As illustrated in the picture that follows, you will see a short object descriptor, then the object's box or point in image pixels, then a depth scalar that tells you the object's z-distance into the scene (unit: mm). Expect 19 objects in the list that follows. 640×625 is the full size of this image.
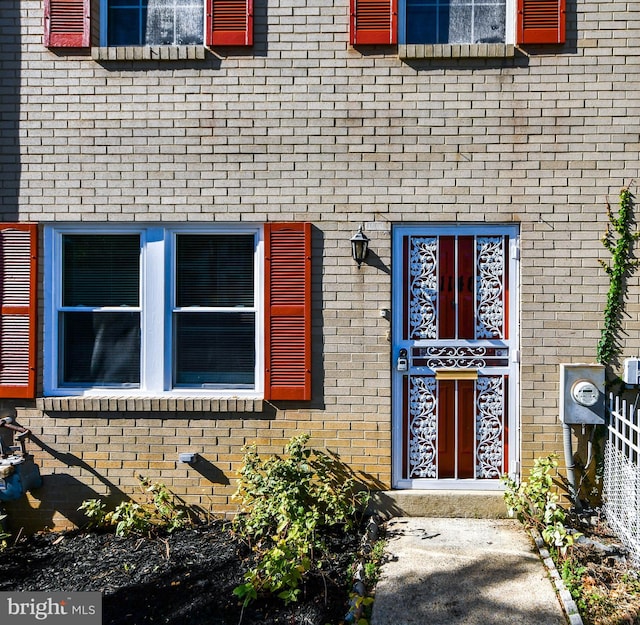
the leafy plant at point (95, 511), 4965
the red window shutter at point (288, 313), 5027
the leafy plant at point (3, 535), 4824
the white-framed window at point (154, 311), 5203
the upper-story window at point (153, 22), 5266
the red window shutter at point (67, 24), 5105
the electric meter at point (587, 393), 4715
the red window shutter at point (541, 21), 4914
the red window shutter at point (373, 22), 4988
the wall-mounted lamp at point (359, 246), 4902
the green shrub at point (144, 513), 4867
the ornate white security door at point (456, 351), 5086
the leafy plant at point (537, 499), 4422
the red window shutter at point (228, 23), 5043
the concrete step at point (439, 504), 4984
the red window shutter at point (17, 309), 5133
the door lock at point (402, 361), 5043
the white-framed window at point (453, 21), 5176
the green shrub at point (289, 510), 3744
